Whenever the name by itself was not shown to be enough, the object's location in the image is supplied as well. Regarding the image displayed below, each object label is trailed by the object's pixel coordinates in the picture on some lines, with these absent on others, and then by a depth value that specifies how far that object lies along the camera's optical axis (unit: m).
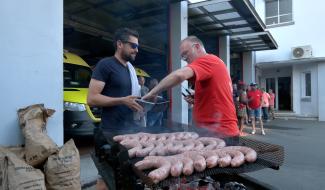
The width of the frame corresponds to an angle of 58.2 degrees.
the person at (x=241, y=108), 10.72
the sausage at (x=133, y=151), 2.01
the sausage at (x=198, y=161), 1.76
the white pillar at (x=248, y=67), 16.77
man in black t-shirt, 2.80
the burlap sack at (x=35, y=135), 3.19
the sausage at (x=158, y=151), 2.06
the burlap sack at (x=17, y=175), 2.79
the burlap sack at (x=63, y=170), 3.12
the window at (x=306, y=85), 19.50
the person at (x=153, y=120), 3.92
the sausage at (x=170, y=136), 2.45
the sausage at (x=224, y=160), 1.84
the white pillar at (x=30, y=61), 3.24
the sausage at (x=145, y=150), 2.04
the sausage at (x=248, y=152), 1.91
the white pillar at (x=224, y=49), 12.16
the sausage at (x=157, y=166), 1.59
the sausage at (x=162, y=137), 2.45
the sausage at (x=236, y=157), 1.84
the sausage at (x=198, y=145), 2.16
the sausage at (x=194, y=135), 2.50
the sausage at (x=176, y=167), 1.67
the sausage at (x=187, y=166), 1.70
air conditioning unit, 18.16
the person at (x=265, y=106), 13.97
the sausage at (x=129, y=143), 2.17
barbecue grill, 1.71
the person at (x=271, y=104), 18.21
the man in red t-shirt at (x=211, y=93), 2.55
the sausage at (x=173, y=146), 2.11
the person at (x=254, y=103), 11.41
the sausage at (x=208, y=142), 2.15
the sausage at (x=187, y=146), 2.11
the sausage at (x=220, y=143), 2.21
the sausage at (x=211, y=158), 1.81
